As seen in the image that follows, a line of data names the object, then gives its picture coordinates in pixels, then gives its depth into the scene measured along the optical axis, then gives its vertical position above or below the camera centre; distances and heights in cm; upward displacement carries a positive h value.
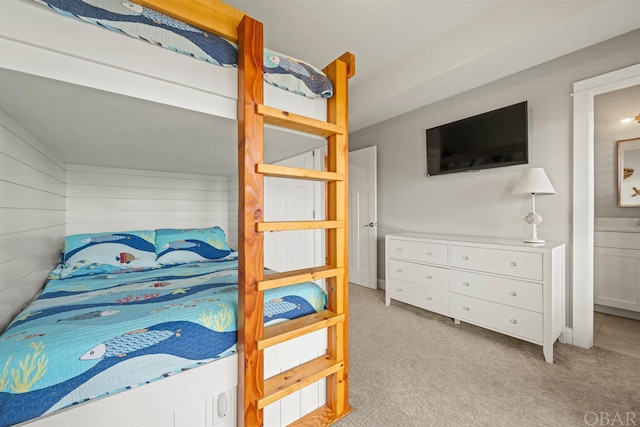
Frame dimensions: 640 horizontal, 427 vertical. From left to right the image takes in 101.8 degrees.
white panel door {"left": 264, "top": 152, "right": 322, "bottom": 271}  335 -5
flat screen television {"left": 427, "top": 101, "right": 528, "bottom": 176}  241 +72
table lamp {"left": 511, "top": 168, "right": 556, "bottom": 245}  210 +20
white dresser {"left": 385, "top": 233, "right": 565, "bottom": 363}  195 -62
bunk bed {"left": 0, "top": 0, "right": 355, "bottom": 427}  87 -29
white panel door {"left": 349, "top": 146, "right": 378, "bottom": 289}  371 -8
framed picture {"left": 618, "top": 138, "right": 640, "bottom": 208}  281 +41
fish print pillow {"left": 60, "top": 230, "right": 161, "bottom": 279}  188 -32
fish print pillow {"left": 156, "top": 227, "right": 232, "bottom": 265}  227 -30
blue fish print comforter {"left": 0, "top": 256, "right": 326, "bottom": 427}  78 -45
